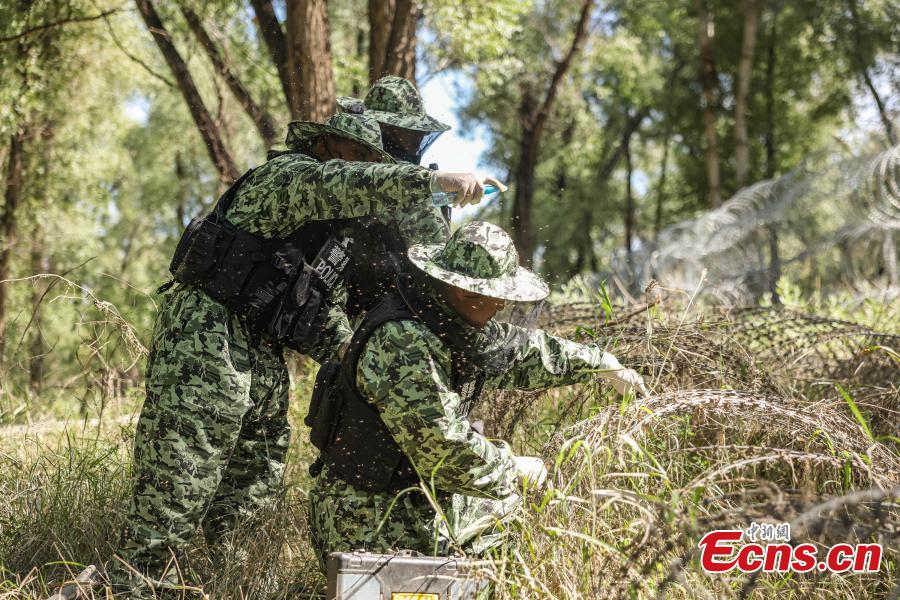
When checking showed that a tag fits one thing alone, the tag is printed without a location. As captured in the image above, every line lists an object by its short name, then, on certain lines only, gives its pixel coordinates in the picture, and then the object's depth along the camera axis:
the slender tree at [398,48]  7.10
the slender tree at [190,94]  7.80
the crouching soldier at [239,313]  3.26
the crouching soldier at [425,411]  2.90
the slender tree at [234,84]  7.47
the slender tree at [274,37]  7.07
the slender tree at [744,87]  19.88
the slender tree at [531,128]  12.73
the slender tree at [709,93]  20.47
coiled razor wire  10.85
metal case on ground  2.60
